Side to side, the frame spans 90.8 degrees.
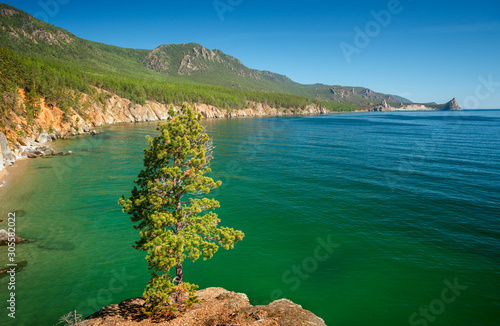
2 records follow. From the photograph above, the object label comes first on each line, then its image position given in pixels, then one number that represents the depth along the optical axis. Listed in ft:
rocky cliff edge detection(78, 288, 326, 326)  43.75
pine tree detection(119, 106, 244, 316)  44.52
